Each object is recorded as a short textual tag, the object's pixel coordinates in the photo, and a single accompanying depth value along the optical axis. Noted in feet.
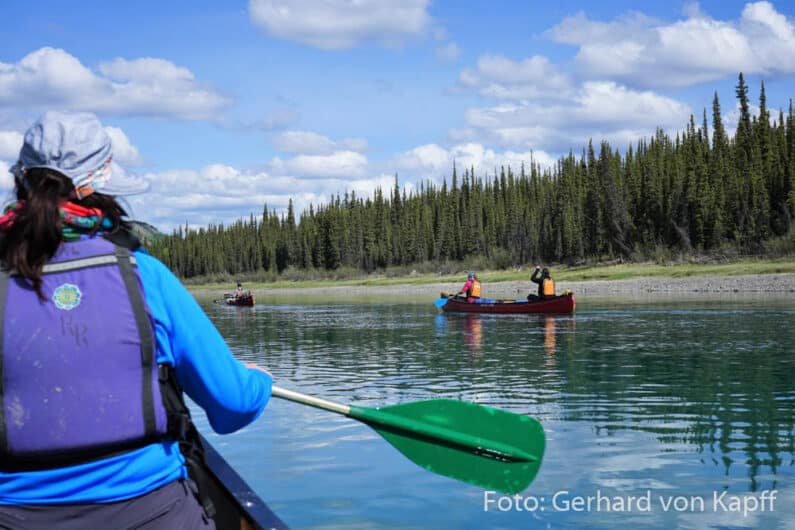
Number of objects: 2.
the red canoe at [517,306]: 117.08
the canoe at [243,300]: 187.11
